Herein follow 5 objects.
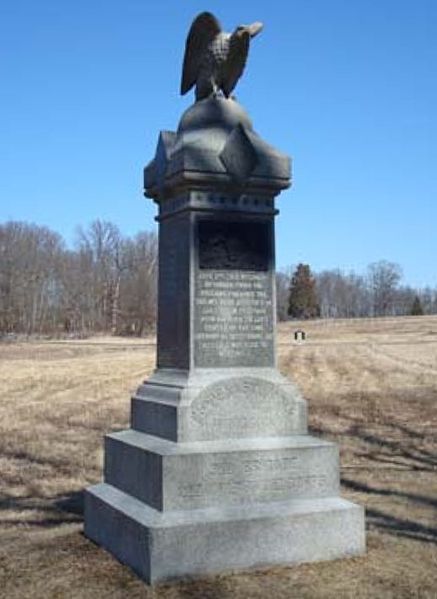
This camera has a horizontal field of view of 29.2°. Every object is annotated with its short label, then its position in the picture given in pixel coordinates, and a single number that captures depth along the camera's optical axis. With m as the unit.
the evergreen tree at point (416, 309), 120.38
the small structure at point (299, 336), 59.85
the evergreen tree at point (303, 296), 123.19
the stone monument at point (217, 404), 6.09
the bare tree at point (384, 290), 158.88
